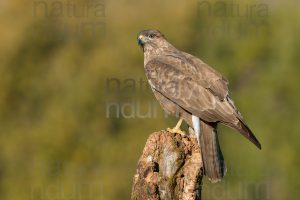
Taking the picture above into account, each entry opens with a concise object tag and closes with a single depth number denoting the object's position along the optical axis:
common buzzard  22.17
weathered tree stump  19.03
